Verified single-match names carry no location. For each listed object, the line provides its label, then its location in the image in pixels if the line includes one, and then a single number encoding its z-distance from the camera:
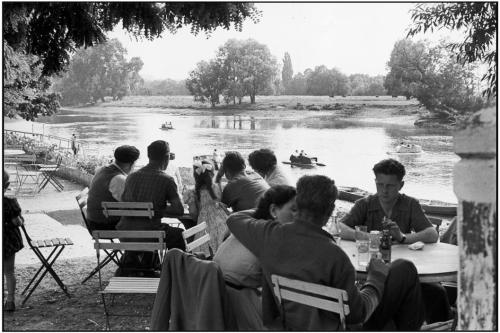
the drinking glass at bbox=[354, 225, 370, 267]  3.22
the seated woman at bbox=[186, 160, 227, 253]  4.81
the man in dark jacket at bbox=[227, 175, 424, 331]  2.49
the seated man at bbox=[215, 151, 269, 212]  4.63
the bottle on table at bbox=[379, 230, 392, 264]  3.20
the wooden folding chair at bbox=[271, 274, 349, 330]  2.42
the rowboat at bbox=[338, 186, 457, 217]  11.04
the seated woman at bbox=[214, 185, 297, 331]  2.97
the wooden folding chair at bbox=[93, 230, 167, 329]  3.67
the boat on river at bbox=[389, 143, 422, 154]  30.17
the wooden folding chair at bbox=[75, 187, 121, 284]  5.00
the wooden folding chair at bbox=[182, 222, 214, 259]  3.50
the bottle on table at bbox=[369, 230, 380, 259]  3.21
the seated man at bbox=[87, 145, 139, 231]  5.11
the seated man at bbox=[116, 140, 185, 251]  4.82
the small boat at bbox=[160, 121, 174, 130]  30.62
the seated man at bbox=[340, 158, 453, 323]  3.64
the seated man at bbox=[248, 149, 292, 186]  5.02
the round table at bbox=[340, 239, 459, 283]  3.02
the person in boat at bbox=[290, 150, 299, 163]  29.02
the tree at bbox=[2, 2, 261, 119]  5.13
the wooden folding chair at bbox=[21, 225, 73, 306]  4.48
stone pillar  1.86
